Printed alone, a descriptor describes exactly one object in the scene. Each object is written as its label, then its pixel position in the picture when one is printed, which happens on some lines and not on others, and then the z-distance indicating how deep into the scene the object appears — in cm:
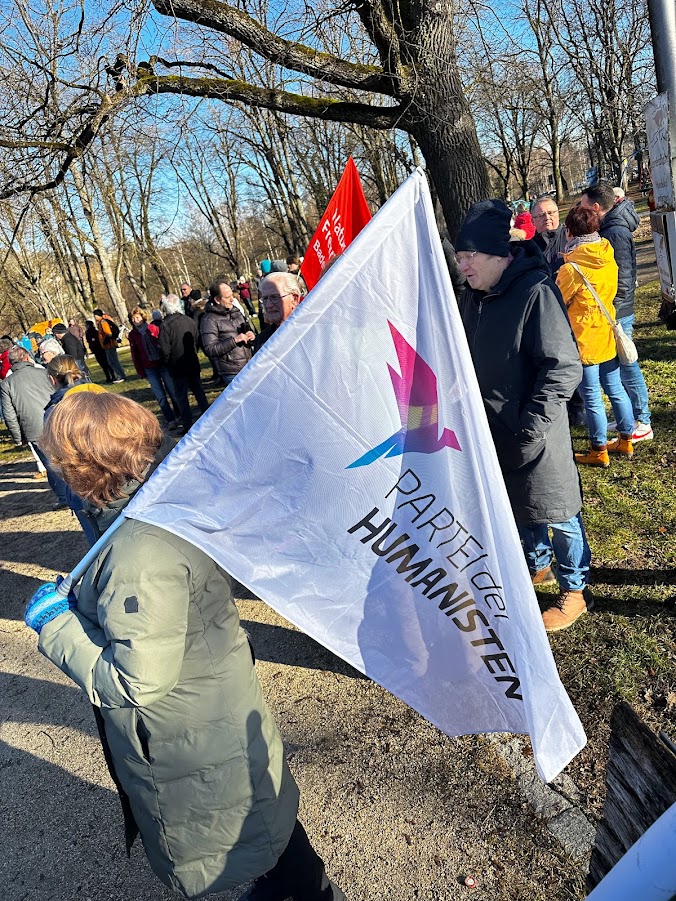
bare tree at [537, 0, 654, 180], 1634
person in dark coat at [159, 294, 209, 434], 852
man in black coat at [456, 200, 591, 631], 268
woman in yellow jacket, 418
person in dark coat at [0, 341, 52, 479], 723
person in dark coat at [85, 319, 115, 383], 1725
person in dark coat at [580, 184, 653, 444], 488
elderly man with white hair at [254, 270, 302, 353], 349
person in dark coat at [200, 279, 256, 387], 732
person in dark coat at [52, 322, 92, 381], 1327
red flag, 409
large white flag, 160
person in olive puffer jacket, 152
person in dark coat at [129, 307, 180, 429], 988
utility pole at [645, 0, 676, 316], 248
